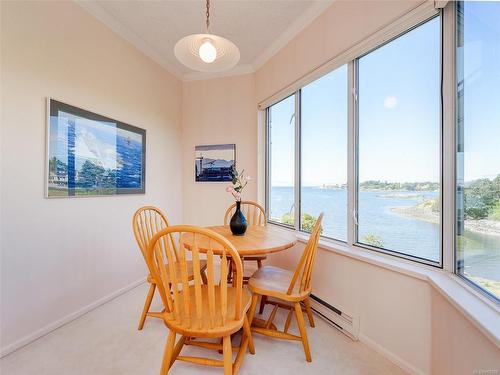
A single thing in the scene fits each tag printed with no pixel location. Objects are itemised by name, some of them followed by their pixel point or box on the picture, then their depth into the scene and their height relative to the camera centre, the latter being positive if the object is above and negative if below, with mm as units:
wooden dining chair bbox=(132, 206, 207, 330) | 1864 -473
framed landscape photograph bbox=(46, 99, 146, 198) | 1906 +304
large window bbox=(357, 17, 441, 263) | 1467 +298
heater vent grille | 1753 -1050
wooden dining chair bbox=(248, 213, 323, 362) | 1556 -706
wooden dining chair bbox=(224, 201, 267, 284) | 2682 -340
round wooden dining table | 1543 -413
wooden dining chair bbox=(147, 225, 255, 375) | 1113 -622
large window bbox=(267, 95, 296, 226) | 2824 +328
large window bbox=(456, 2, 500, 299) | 1057 +217
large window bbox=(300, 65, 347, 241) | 2123 +336
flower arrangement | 1947 -37
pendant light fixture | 1532 +924
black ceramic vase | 1969 -307
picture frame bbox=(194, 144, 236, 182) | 3389 +356
